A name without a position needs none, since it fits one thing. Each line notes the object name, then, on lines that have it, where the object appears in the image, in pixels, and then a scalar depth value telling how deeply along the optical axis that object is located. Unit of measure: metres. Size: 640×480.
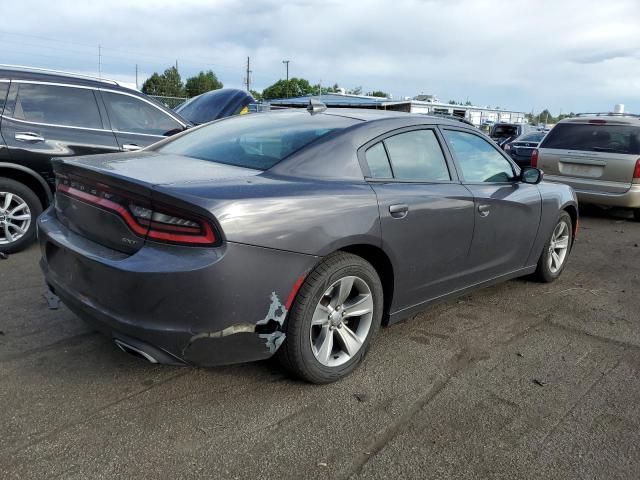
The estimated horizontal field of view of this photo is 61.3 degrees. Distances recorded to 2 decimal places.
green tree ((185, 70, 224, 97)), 69.81
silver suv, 8.22
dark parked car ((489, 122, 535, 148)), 20.86
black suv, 5.24
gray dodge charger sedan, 2.44
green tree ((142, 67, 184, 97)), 64.23
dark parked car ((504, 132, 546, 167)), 15.18
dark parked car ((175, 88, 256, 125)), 9.27
